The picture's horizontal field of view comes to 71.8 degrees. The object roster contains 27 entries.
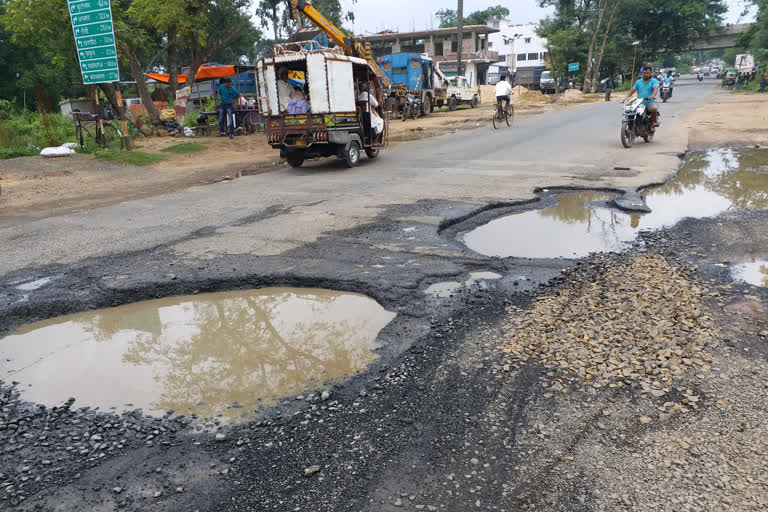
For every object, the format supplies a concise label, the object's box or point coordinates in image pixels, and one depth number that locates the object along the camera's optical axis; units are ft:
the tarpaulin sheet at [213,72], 62.69
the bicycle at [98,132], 45.62
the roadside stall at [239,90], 60.13
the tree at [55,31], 42.98
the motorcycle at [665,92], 95.49
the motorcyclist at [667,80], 92.64
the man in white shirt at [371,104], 37.96
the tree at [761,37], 127.85
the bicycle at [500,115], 62.95
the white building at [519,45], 260.01
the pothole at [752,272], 14.01
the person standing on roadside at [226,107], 52.70
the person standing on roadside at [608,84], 118.34
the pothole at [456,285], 14.08
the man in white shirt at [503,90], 59.57
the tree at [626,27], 171.53
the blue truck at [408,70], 85.41
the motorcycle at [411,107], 83.15
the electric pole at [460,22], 106.45
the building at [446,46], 179.42
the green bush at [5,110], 61.82
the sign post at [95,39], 39.50
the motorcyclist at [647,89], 38.47
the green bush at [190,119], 62.90
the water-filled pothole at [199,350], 10.33
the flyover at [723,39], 201.22
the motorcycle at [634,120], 39.32
